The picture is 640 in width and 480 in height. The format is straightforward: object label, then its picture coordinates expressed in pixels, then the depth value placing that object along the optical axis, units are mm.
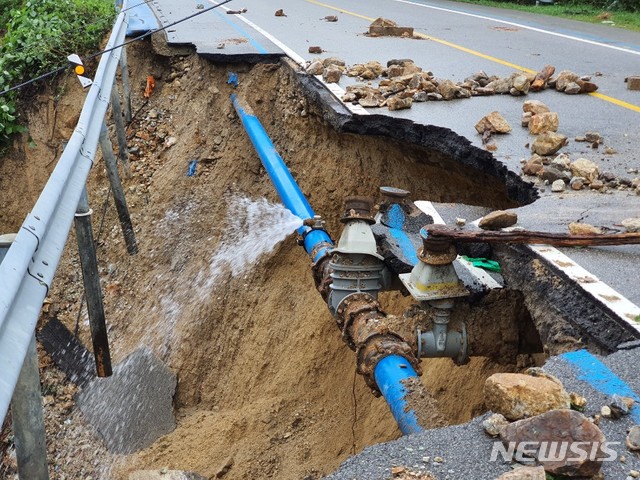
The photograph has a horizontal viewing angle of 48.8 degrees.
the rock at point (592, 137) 5090
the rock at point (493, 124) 5203
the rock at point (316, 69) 6898
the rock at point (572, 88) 6500
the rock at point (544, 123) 5241
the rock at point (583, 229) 3556
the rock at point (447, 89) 6191
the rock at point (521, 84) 6406
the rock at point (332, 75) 6660
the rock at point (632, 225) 3529
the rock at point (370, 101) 5891
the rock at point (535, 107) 5590
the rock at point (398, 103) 5770
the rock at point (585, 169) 4340
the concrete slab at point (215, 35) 7812
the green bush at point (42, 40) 8500
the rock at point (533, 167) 4496
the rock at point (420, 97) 6074
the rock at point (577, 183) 4273
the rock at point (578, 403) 2342
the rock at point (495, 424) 2270
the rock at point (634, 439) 2170
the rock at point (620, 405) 2311
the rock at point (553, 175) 4395
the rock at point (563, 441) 2051
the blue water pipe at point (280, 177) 4758
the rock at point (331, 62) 7252
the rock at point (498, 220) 3658
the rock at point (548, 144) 4793
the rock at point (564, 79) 6582
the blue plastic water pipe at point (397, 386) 2902
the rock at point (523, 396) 2256
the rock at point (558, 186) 4246
